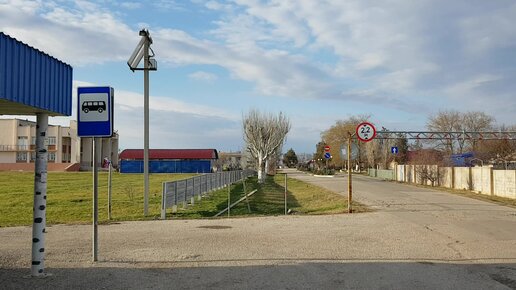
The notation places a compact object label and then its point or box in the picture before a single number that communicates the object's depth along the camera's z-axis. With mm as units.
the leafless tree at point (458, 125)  73750
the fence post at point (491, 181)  27922
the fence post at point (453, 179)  34938
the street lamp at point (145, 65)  17391
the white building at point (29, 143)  104688
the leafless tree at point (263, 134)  59094
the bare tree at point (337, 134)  98125
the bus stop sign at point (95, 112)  7945
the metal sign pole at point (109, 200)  15297
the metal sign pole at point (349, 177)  15977
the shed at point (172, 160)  96062
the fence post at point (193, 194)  22203
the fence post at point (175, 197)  17798
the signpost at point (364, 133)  16453
